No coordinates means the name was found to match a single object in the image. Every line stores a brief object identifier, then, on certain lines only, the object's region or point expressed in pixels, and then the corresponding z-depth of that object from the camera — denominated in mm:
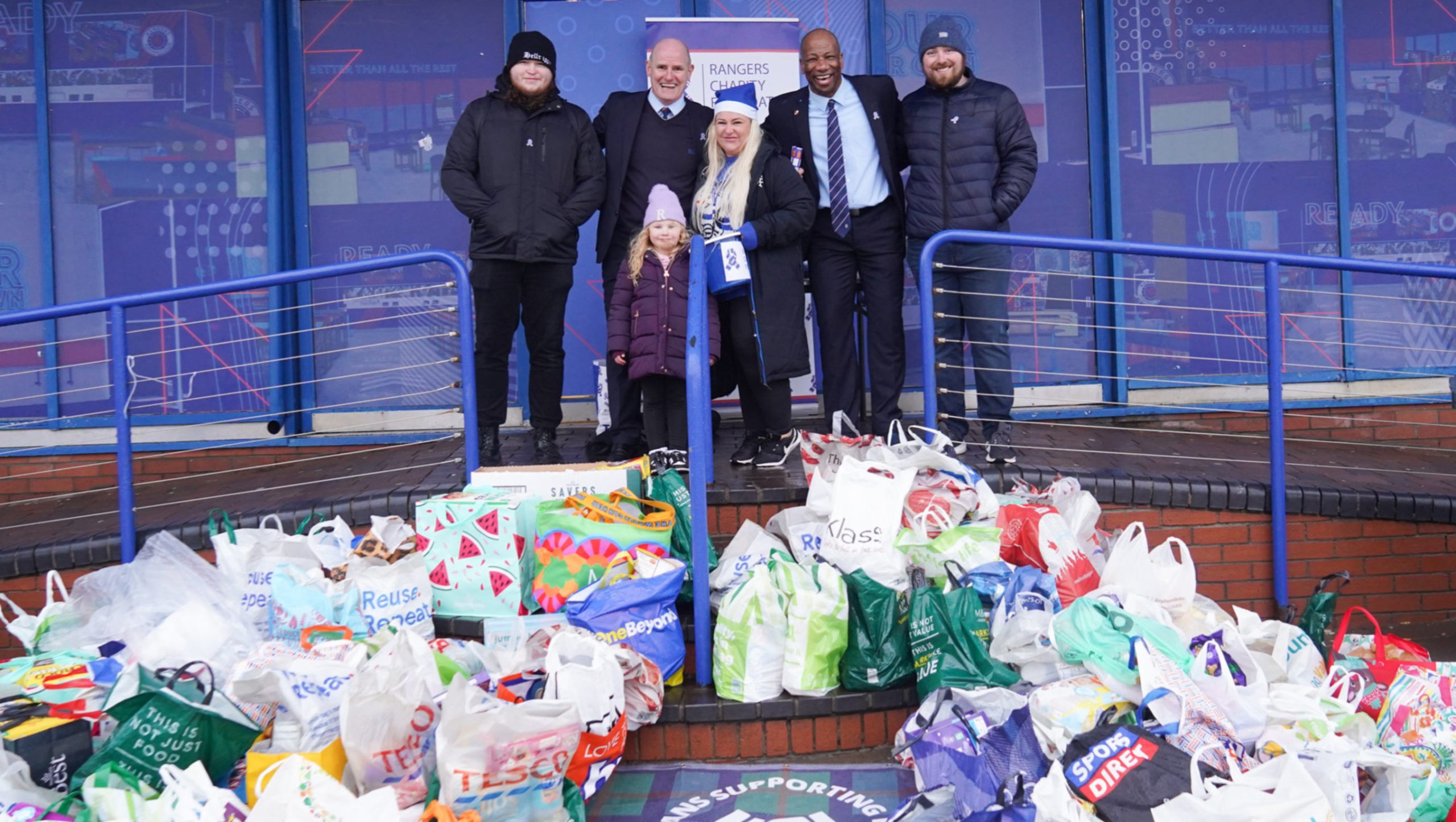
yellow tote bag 3346
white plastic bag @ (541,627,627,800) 3686
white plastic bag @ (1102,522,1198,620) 4379
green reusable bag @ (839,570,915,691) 4277
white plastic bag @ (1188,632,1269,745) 3738
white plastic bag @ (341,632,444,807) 3357
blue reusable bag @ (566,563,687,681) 4211
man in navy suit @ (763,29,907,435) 5988
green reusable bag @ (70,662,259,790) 3439
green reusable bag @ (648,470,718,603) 4816
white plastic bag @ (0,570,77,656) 4402
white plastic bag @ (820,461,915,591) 4656
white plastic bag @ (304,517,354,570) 4668
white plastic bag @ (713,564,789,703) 4254
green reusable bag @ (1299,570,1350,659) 4629
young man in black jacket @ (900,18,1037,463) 5797
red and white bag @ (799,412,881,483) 5102
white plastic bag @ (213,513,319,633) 4512
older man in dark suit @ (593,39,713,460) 5984
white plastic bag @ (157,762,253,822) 3188
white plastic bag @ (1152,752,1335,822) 3127
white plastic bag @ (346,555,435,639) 4352
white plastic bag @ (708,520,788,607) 4652
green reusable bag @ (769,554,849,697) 4242
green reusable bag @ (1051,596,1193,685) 3898
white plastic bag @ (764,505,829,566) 4785
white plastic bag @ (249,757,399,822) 3125
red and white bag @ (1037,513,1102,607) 4547
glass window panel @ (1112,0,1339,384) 7188
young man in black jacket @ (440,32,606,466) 5887
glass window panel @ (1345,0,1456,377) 7246
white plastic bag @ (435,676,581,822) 3242
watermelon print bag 4539
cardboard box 4934
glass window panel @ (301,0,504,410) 7184
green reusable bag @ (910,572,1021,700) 4113
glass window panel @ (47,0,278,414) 7094
